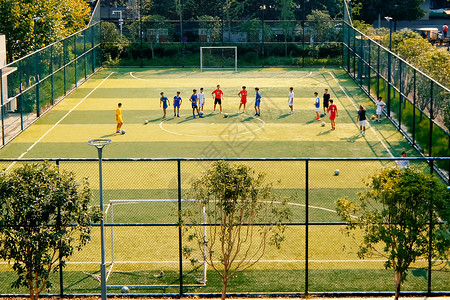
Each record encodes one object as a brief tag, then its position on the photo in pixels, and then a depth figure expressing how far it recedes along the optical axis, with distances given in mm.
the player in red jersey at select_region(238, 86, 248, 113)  41000
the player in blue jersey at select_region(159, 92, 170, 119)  40031
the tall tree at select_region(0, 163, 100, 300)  14469
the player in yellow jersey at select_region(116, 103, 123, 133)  36219
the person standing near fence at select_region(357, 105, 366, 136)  35541
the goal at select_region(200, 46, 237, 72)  59844
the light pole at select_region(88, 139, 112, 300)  15266
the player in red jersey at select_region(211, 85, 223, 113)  40822
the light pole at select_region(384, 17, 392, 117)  38688
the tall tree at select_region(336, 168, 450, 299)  14266
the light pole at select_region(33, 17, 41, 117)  39250
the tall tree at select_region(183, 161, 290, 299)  15023
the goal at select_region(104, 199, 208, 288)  18906
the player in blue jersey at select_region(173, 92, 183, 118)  39881
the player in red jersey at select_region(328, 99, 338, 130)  36812
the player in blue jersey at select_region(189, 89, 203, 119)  39656
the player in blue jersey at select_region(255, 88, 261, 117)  40188
